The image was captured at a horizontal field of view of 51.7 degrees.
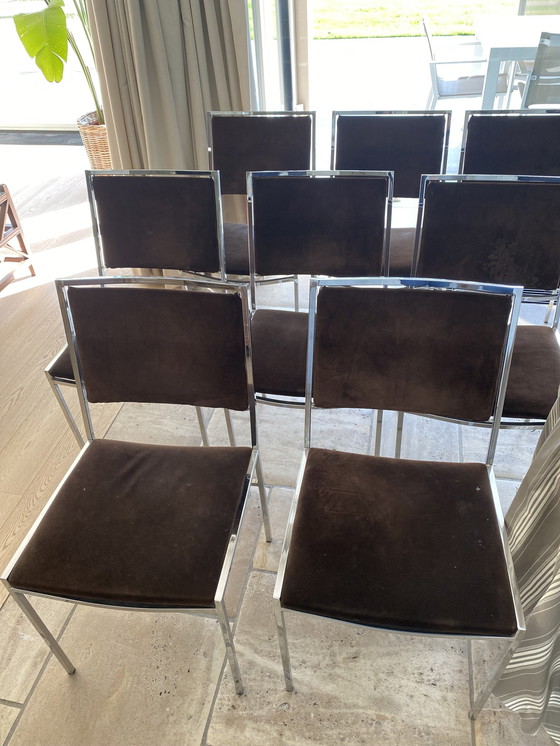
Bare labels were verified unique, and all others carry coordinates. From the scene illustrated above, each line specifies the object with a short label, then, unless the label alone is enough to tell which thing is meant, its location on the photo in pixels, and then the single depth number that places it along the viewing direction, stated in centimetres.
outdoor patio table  294
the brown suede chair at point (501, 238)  164
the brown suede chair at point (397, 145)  225
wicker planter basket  351
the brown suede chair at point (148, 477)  115
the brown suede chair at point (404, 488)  108
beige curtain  248
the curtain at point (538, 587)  111
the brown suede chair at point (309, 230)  176
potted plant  302
